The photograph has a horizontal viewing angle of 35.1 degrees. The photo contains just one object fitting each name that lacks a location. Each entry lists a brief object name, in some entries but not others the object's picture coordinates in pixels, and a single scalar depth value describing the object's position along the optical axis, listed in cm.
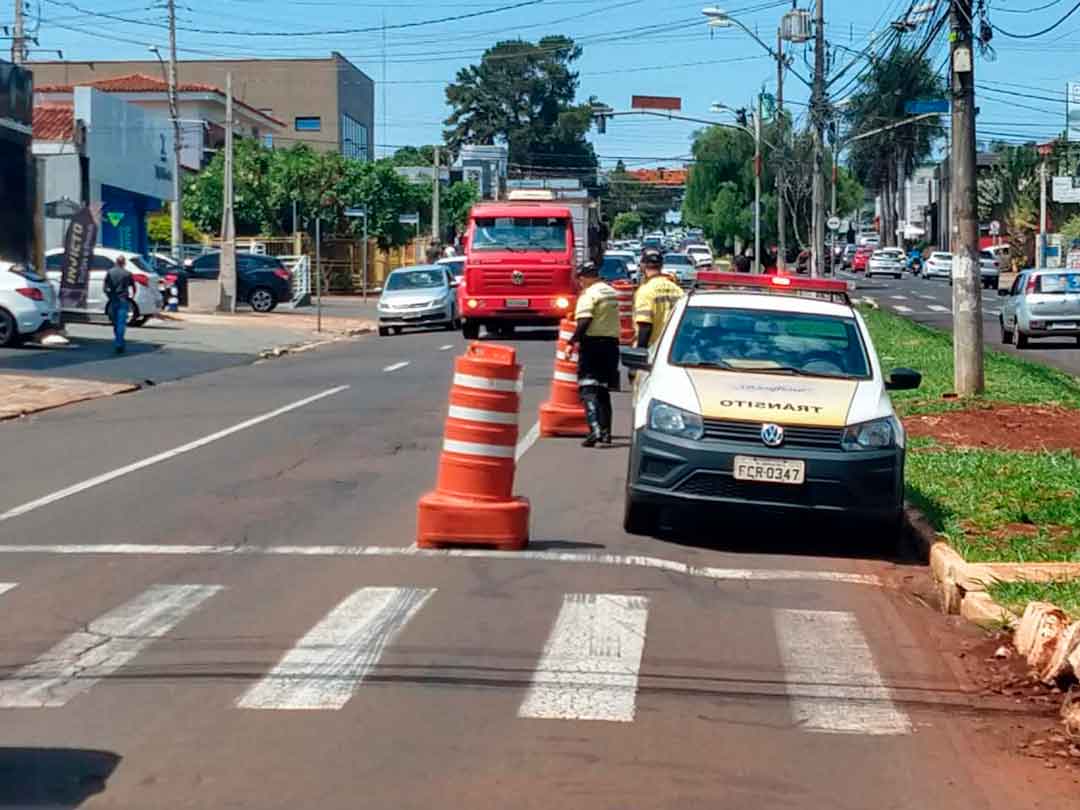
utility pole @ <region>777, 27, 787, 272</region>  4889
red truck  3353
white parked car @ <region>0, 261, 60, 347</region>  2912
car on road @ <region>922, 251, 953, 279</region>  8200
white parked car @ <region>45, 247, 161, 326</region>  3519
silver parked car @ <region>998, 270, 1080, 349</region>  3391
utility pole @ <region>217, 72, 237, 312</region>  4500
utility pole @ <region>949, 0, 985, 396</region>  1897
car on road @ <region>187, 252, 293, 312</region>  4703
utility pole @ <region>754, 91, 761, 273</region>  5590
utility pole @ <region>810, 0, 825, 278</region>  4119
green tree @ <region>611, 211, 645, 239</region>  16000
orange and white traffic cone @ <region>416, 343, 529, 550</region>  1061
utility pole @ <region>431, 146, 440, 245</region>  7600
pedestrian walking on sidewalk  2862
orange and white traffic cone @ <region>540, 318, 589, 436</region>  1733
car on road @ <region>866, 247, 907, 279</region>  8075
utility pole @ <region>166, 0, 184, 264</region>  4944
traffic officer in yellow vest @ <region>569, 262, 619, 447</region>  1593
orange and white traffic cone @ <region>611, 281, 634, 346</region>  2833
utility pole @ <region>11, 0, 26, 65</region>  4953
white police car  1091
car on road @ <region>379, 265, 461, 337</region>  3862
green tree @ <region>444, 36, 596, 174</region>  11681
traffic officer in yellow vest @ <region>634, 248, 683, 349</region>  1836
